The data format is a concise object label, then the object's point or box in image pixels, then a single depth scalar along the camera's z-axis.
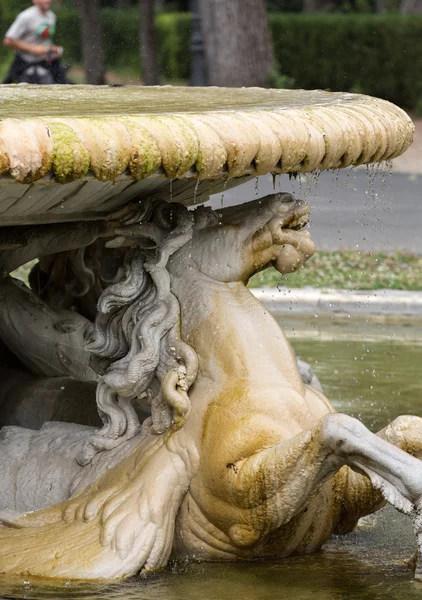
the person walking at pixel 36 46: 17.00
